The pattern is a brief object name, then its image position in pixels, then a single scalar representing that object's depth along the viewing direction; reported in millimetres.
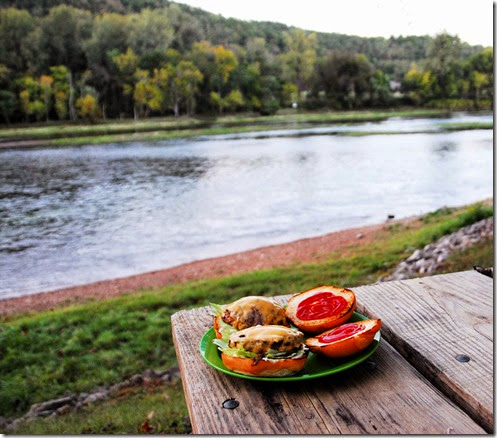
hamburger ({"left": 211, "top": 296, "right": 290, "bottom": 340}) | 903
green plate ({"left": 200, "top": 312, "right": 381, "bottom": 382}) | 780
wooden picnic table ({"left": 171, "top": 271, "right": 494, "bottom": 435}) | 728
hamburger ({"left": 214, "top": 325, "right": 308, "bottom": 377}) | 775
